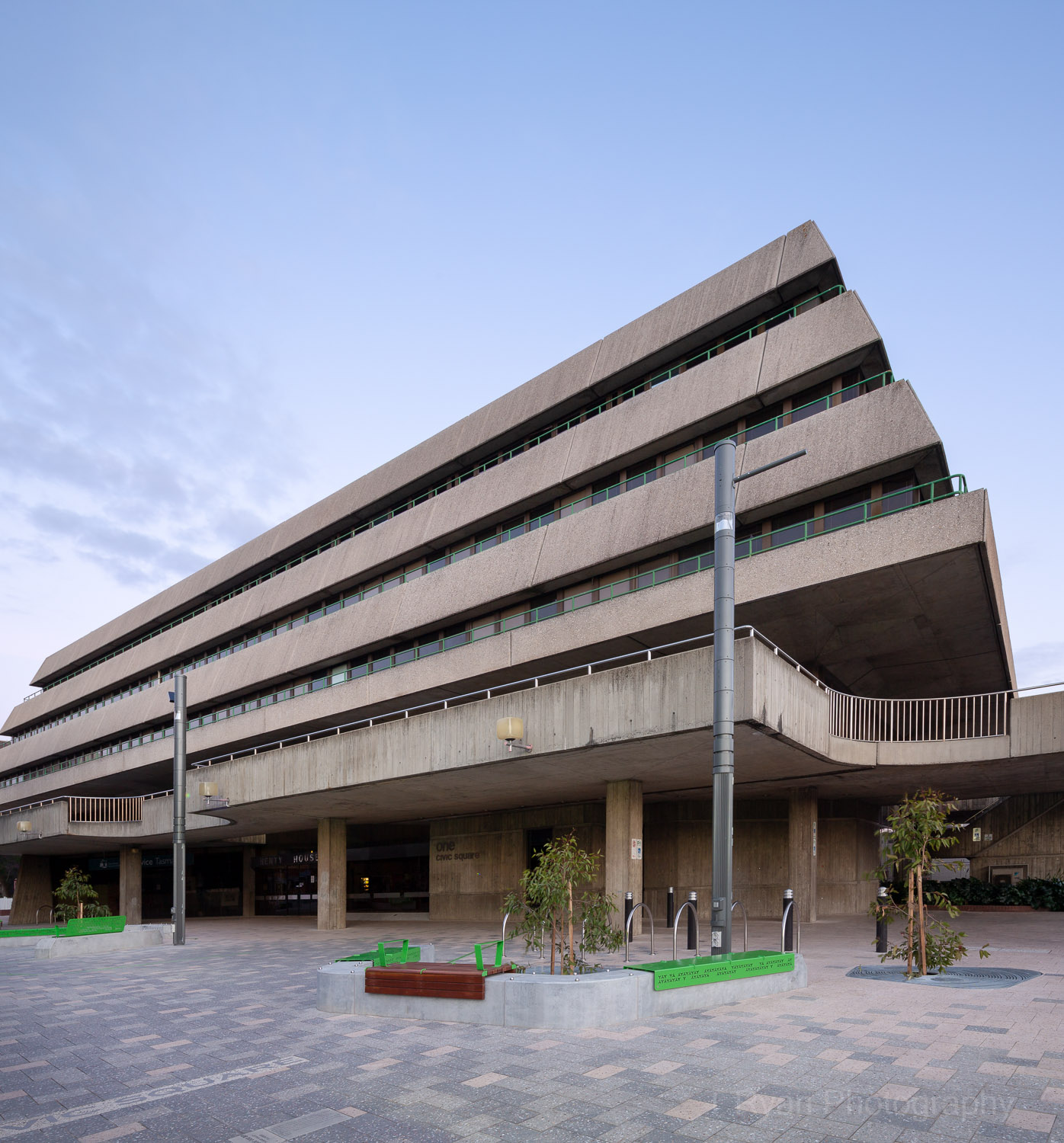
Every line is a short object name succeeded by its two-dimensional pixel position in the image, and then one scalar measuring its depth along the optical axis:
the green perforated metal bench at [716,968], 10.41
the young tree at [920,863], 12.59
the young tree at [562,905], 11.37
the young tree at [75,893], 30.44
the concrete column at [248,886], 44.91
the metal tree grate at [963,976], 12.05
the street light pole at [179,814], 23.48
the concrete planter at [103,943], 21.67
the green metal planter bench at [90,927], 22.77
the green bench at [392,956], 11.54
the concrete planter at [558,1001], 9.64
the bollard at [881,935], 15.12
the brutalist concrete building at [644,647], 19.38
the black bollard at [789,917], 13.29
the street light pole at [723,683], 11.31
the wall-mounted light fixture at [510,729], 17.45
